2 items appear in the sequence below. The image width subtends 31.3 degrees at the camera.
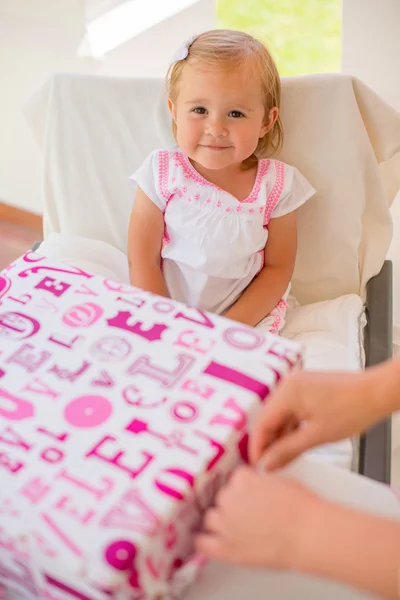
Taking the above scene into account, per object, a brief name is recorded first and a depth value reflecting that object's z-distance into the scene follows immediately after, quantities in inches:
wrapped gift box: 21.4
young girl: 45.0
